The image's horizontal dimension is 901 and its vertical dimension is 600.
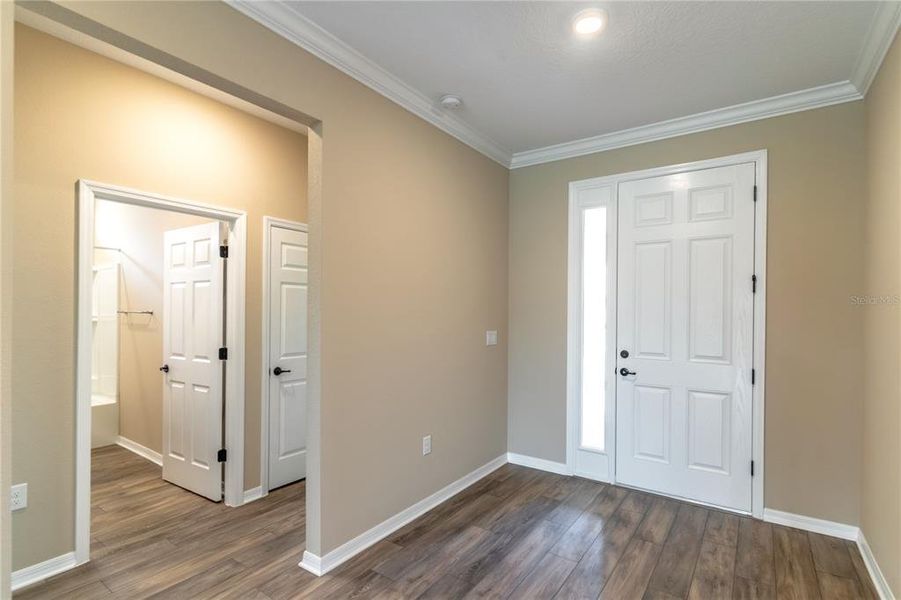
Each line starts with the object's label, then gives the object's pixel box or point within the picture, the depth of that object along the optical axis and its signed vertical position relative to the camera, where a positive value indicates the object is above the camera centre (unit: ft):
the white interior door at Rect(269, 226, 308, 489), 10.86 -1.54
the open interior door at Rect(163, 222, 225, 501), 10.22 -1.57
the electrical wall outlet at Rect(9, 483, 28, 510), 6.81 -3.32
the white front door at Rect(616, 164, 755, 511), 9.52 -0.77
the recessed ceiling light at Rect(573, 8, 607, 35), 6.32 +4.42
